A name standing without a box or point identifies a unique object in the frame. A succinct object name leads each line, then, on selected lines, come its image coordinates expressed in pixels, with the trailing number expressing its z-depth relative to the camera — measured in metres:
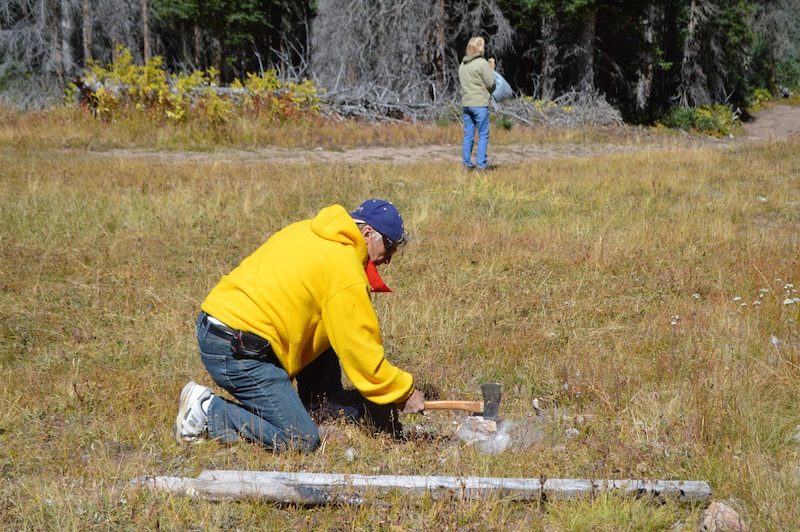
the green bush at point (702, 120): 21.00
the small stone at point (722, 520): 3.05
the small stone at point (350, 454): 3.70
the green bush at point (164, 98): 14.70
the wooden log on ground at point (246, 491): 3.17
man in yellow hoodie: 3.43
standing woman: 10.96
